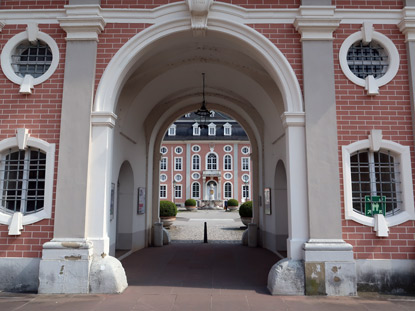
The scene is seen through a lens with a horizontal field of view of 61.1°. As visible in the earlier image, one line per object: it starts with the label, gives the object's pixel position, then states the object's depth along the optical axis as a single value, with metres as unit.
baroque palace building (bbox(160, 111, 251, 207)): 44.53
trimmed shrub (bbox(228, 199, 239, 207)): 38.34
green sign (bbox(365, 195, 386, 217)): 6.21
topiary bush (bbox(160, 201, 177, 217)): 16.47
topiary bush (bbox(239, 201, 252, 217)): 16.41
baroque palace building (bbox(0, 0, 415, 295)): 5.93
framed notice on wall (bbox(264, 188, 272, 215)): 10.34
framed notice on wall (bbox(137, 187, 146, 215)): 10.46
